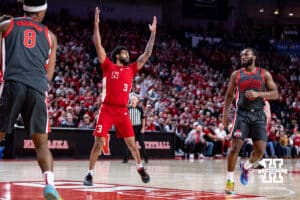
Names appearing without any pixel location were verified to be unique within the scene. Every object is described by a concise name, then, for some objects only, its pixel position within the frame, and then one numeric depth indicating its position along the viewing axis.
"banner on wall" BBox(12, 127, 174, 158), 28.94
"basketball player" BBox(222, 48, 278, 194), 14.79
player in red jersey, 15.49
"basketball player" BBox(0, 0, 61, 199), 9.16
